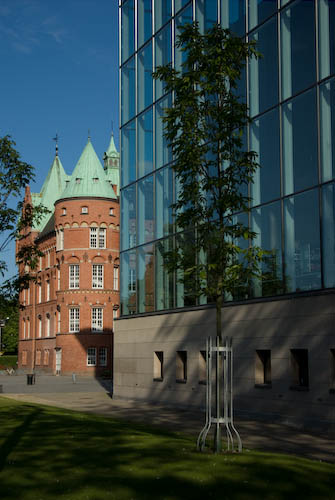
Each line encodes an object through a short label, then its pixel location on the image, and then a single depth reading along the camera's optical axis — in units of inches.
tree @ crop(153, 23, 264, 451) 552.1
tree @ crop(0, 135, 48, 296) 938.1
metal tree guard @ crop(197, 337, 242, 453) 519.8
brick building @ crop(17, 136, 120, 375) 2765.7
